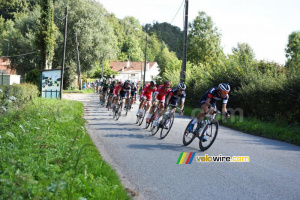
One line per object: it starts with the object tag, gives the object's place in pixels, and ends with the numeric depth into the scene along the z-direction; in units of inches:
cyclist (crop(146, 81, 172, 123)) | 503.5
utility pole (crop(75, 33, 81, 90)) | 1801.6
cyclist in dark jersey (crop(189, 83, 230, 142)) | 346.3
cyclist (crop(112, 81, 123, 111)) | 698.2
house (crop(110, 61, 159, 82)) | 4260.1
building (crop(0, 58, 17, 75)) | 1996.6
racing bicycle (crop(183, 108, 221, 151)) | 353.4
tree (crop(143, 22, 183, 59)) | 5689.0
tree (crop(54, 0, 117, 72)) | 1868.8
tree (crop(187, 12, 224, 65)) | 2532.0
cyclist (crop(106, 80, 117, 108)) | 840.2
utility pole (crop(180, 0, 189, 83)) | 906.3
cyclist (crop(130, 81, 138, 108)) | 668.7
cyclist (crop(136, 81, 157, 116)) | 573.2
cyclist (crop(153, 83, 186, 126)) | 421.6
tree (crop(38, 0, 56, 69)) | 1407.5
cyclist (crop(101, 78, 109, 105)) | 1008.2
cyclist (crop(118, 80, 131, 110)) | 649.0
